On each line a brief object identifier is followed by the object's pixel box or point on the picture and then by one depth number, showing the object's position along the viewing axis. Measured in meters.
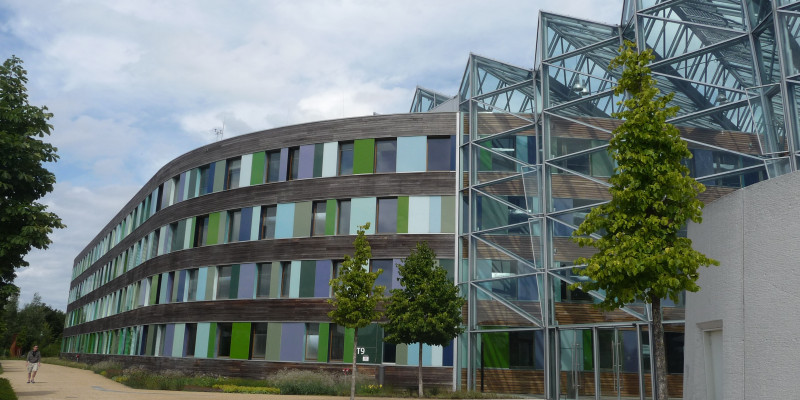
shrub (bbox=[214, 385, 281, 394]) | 28.05
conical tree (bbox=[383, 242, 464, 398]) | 24.94
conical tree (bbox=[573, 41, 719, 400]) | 11.52
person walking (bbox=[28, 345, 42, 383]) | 29.19
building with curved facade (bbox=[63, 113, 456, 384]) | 31.66
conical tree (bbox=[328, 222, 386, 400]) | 21.75
